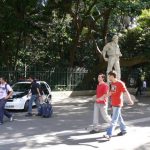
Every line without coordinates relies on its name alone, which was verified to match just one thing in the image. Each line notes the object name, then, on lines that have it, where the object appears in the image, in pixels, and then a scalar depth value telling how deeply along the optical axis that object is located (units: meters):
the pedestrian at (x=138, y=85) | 18.51
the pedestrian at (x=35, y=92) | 10.12
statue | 12.93
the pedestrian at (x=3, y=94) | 8.46
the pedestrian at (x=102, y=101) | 7.08
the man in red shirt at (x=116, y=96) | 6.59
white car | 10.98
